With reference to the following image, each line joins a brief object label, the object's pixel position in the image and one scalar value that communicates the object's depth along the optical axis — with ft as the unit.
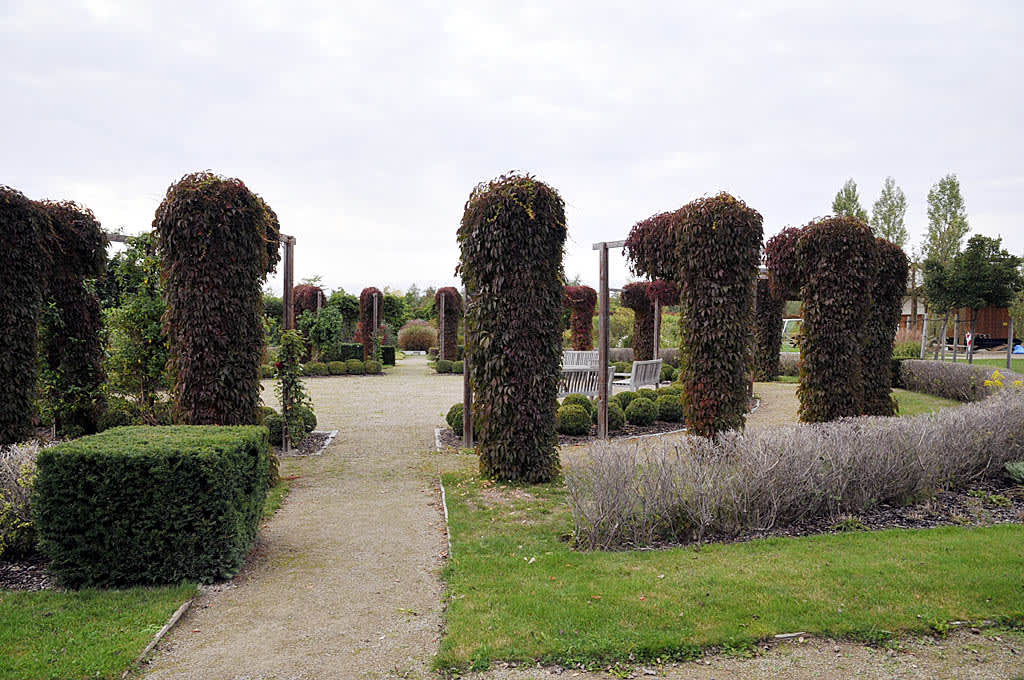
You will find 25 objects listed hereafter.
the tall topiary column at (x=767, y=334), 57.36
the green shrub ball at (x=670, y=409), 35.53
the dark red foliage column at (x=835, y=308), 26.32
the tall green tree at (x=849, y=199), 115.44
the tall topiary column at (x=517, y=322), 21.83
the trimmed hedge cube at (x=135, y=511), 12.48
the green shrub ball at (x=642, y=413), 33.94
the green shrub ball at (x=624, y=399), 35.45
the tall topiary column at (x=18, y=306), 22.17
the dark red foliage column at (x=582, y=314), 71.31
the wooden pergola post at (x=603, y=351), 28.89
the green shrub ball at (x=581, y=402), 33.04
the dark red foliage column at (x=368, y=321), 81.91
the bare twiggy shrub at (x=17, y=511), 14.14
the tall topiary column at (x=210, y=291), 20.18
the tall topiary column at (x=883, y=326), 30.42
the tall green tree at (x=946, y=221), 111.04
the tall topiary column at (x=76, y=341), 25.39
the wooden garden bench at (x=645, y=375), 41.67
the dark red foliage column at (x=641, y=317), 68.54
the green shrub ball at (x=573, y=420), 31.09
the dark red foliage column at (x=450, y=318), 83.35
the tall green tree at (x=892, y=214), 118.42
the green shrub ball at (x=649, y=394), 35.44
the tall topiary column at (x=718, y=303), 23.07
